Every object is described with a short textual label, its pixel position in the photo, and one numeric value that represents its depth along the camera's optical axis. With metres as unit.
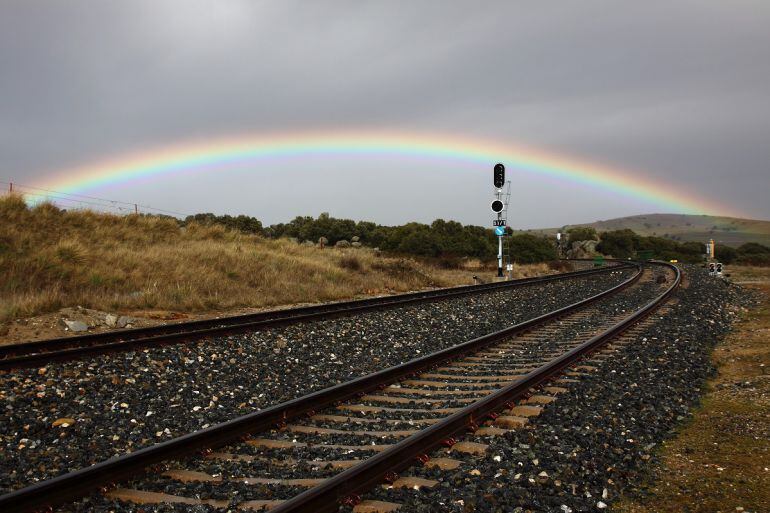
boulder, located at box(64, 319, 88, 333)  11.66
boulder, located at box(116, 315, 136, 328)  12.49
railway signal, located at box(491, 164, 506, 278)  27.92
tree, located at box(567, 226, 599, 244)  70.88
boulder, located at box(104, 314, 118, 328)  12.31
